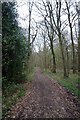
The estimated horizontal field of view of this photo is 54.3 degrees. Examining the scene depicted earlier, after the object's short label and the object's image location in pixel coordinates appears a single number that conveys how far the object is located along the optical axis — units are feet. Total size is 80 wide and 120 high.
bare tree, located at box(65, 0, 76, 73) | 35.02
